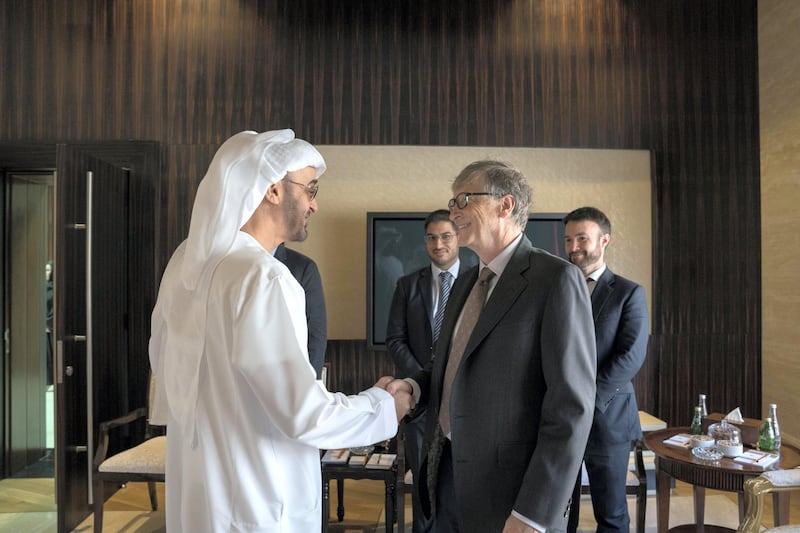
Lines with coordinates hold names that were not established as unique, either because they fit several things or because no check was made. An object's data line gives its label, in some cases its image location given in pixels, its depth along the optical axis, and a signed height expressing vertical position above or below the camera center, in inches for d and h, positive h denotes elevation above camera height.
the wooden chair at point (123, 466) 155.3 -46.5
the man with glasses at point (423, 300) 161.3 -8.9
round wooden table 122.6 -38.6
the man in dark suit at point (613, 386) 127.3 -23.2
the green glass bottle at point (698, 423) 142.8 -33.1
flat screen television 213.9 +5.0
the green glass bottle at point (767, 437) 131.8 -33.4
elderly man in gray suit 72.7 -13.2
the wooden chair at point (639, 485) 139.3 -46.1
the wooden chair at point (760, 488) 108.2 -36.0
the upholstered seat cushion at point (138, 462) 155.6 -45.6
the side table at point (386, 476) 140.3 -44.3
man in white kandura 66.9 -11.7
